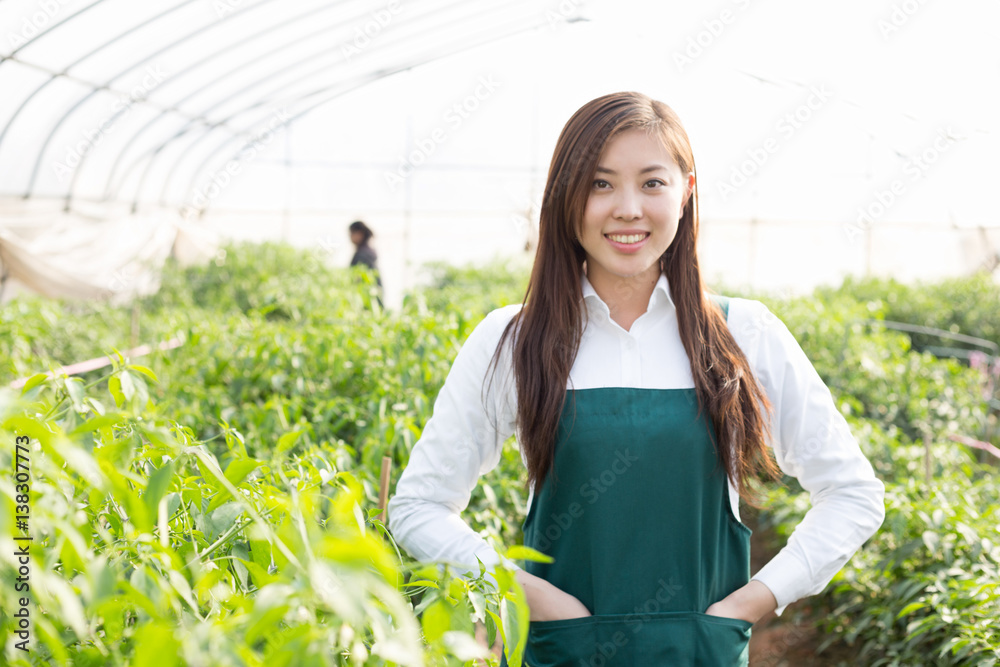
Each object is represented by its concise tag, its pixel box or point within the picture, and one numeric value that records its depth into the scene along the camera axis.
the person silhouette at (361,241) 6.48
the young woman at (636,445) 1.18
